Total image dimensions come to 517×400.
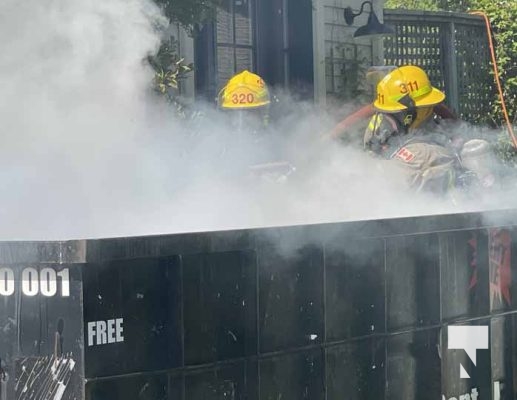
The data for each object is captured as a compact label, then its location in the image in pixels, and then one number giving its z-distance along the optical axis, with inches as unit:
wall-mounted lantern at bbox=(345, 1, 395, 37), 1003.3
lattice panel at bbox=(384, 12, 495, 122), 1124.5
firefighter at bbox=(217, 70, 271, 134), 521.0
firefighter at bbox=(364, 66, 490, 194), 419.5
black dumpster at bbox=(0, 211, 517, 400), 226.2
